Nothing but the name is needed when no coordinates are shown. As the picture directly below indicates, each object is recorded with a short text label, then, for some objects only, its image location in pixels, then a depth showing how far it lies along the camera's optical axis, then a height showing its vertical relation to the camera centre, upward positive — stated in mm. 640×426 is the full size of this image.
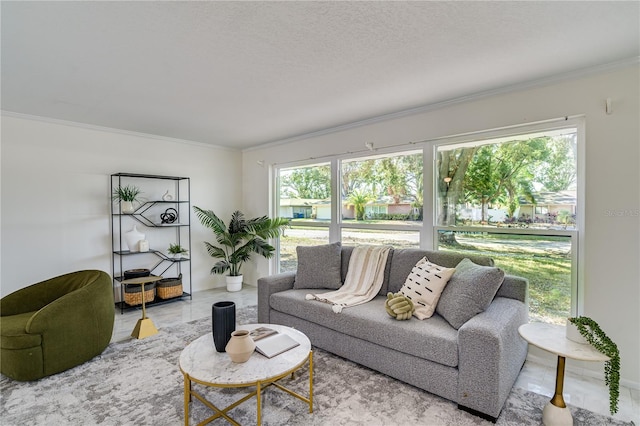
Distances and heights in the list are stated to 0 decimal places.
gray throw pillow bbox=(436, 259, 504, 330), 2191 -631
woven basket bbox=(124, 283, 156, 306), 4004 -1110
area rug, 1895 -1283
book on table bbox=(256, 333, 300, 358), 1908 -877
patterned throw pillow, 2438 -651
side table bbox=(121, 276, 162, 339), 3125 -1213
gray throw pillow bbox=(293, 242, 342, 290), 3279 -642
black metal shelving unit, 4215 -297
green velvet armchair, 2289 -907
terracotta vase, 1769 -798
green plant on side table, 1660 -774
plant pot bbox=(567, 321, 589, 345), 1835 -761
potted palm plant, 4879 -477
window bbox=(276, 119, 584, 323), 2639 +53
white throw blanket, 2877 -714
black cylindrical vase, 1914 -726
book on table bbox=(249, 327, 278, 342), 2103 -873
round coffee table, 1631 -890
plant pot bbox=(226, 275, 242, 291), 5023 -1208
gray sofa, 1886 -944
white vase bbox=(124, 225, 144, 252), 4137 -420
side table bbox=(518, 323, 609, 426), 1726 -812
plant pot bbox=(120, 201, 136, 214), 4094 +13
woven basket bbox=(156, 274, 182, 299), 4301 -1113
